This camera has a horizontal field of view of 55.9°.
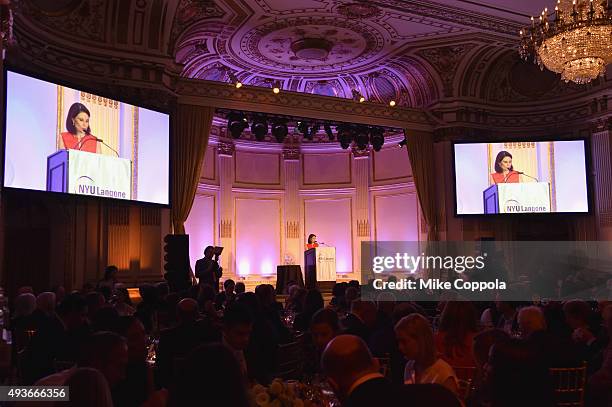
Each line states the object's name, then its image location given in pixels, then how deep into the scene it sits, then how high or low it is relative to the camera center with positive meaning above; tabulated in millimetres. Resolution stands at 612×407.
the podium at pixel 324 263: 13698 -191
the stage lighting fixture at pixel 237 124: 11648 +2695
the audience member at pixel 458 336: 3812 -557
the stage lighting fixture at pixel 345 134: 13055 +2750
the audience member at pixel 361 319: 4660 -554
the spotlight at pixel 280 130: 12266 +2693
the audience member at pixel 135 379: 2988 -638
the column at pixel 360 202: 15867 +1463
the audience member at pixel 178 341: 3576 -522
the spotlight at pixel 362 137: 13156 +2677
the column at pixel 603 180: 12297 +1512
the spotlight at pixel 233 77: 14075 +4409
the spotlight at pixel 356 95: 14909 +4139
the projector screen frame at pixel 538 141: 12570 +1725
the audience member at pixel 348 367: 2102 -418
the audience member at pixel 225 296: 7836 -556
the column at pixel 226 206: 14984 +1340
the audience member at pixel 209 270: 9445 -207
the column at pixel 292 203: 15891 +1474
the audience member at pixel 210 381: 1544 -337
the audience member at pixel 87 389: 1768 -400
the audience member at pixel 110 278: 8180 -273
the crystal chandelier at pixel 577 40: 7047 +2609
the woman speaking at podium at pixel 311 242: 14289 +337
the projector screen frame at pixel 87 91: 7203 +2014
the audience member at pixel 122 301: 5790 -464
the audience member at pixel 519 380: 2033 -458
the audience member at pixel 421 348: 2936 -489
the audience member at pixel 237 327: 3443 -420
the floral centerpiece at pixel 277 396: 2271 -558
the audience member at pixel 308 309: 6207 -589
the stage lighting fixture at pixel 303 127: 12692 +2828
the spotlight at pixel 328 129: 13013 +2868
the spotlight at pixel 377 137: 13203 +2686
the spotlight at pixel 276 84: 14570 +4346
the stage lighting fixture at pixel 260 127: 12000 +2706
